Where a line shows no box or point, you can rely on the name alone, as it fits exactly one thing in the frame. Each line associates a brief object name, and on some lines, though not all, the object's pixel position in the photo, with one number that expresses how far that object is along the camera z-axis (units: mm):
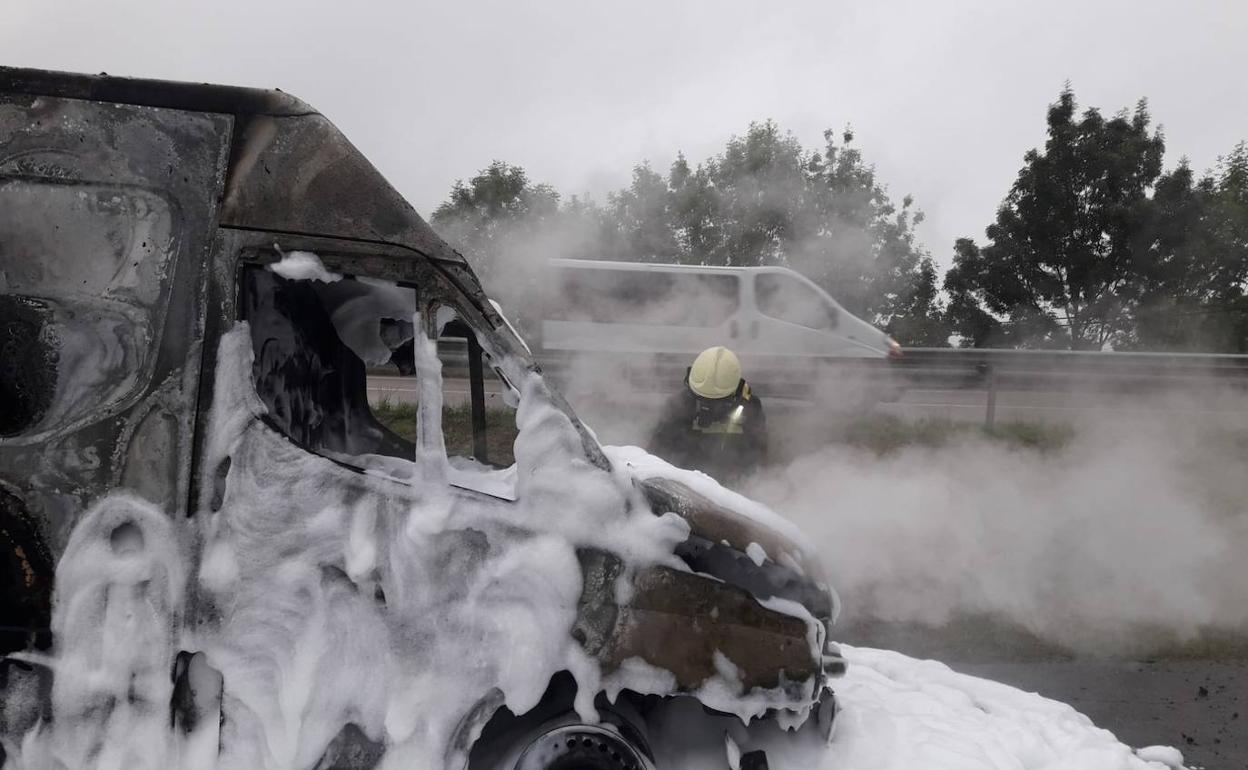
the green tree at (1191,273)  14000
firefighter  5590
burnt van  2338
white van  11969
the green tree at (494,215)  12523
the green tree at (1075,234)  14633
